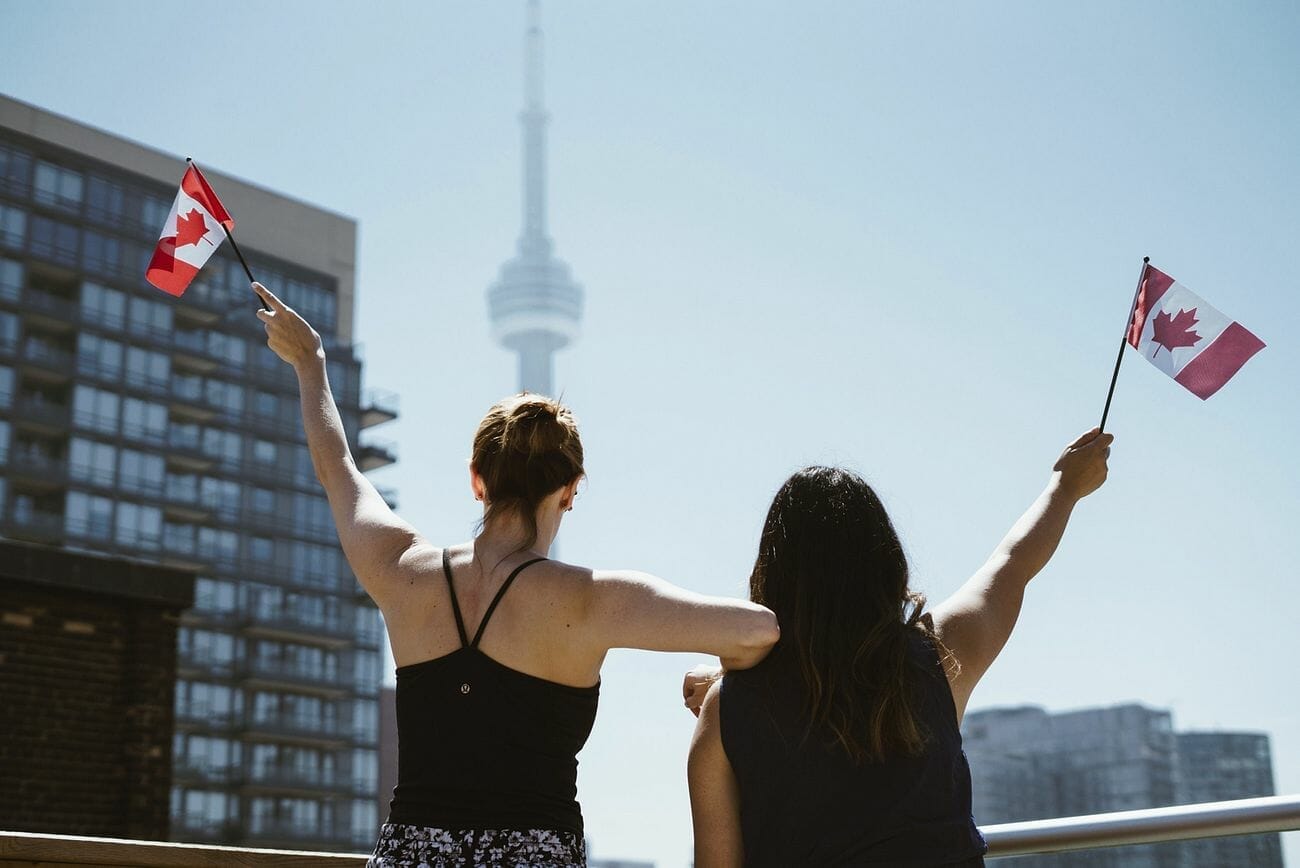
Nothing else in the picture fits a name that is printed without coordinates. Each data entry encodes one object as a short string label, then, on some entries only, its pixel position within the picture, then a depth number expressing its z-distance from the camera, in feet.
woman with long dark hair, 8.22
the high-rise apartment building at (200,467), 202.90
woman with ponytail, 8.32
